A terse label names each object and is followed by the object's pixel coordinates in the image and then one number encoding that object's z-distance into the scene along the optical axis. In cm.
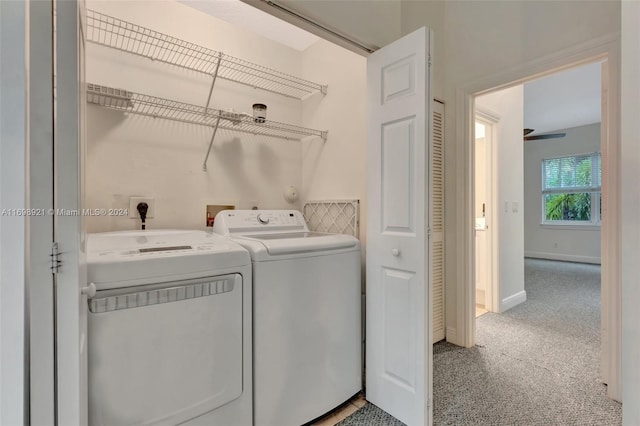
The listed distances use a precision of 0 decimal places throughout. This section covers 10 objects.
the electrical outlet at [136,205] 166
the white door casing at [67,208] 63
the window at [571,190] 564
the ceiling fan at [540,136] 485
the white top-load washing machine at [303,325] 126
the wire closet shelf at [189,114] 147
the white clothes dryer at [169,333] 91
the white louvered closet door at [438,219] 223
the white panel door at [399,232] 132
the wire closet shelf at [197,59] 158
